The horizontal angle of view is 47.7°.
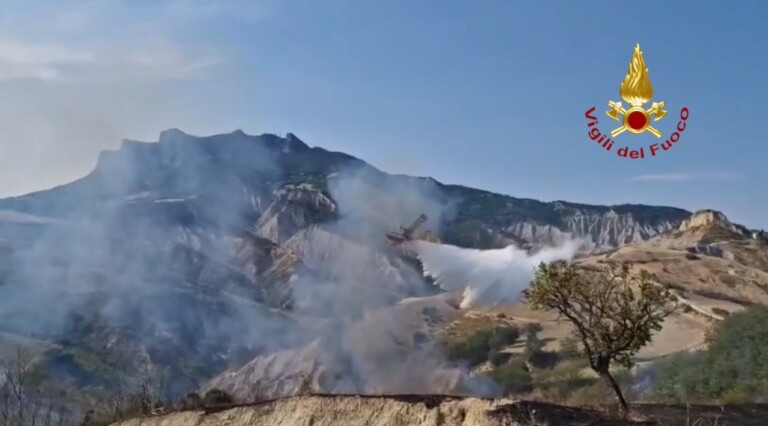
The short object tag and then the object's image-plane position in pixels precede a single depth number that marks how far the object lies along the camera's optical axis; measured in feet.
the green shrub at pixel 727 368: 112.57
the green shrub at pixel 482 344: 235.81
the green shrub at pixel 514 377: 188.34
